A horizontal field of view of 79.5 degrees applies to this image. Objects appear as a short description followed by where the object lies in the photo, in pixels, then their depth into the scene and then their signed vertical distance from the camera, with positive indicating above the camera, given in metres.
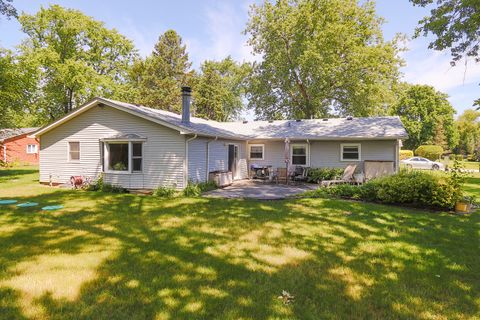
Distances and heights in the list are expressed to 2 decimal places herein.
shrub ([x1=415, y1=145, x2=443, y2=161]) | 38.66 +0.64
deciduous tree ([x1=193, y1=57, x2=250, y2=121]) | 40.78 +9.04
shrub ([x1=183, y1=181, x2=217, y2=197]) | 11.78 -1.37
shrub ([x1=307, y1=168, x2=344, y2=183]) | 15.98 -0.96
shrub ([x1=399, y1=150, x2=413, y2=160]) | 38.25 +0.35
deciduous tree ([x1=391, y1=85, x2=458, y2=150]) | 48.19 +7.21
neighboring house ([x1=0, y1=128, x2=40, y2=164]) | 32.19 +1.26
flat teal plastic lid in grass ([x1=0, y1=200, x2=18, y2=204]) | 9.75 -1.52
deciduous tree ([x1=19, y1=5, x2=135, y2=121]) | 27.34 +10.10
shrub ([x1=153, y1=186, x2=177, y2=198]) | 11.78 -1.46
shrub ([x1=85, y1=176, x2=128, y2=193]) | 12.84 -1.39
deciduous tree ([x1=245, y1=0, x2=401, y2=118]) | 25.28 +9.32
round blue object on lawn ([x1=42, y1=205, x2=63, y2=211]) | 8.75 -1.55
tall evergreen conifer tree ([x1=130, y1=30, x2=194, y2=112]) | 38.44 +11.71
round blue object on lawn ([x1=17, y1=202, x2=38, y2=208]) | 9.12 -1.54
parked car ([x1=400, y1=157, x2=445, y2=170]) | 28.18 -0.72
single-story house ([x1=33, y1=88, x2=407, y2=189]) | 12.47 +0.55
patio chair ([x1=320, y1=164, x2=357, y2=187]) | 14.43 -0.88
